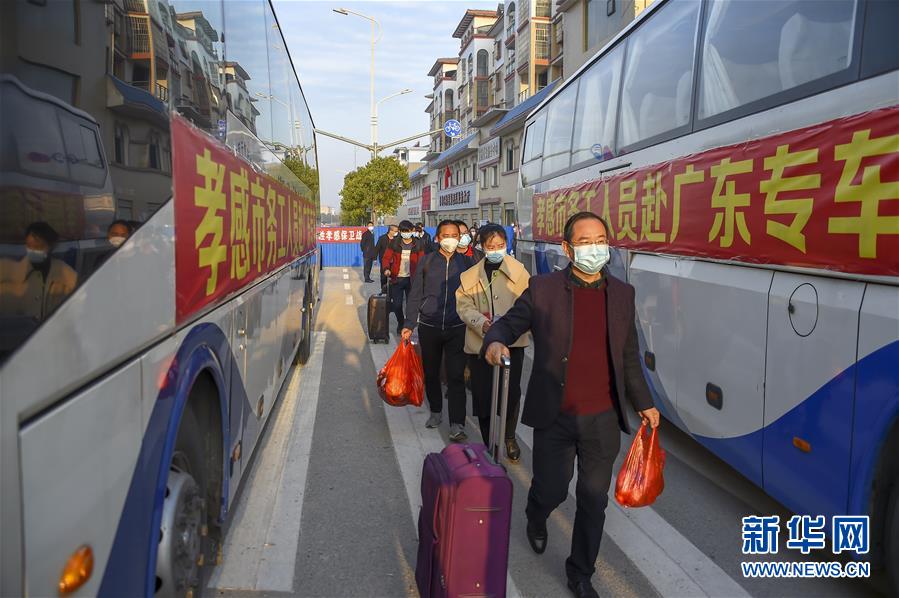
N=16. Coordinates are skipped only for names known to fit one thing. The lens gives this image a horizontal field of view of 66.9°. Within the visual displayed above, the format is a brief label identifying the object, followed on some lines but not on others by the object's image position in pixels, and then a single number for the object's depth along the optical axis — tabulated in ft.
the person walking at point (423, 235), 34.59
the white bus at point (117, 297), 4.92
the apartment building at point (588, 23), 81.25
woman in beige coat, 17.01
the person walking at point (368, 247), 64.54
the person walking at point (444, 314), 19.27
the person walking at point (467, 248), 28.11
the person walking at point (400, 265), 36.06
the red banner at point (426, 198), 225.56
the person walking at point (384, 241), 45.06
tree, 140.87
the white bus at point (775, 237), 10.26
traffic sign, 121.07
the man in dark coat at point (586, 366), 11.02
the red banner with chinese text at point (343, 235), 101.04
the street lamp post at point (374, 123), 109.81
